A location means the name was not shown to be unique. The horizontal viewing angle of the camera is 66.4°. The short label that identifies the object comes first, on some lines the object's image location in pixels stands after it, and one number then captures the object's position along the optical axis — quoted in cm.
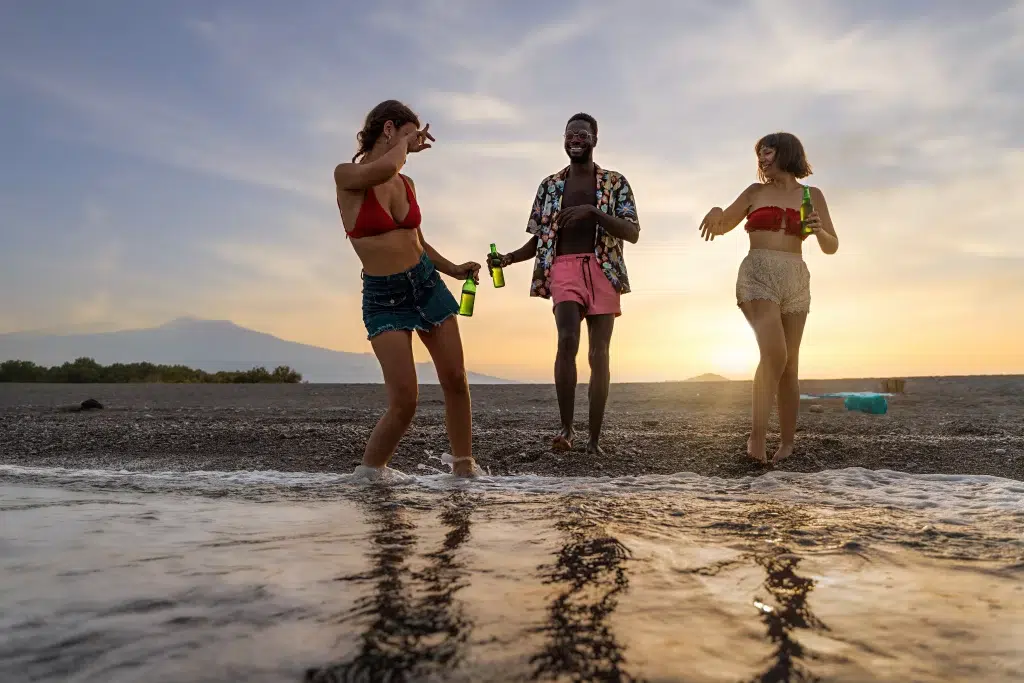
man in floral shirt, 539
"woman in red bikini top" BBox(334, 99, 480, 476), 395
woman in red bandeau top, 495
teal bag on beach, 905
